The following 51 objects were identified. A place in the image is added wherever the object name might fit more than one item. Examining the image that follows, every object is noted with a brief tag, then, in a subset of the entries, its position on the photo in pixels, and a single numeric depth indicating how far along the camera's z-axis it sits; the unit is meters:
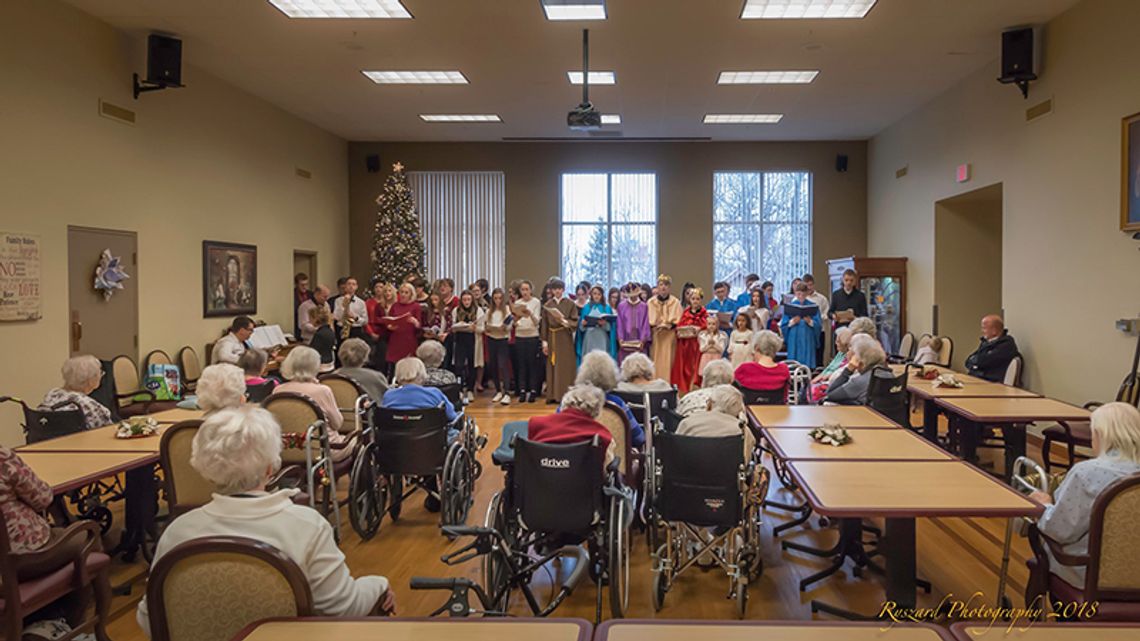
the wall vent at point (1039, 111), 7.31
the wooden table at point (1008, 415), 4.73
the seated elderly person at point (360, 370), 5.65
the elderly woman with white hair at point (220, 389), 4.12
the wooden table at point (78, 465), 3.26
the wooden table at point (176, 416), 4.69
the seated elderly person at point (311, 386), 4.71
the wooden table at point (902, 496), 2.73
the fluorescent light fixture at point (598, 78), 9.05
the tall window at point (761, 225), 13.48
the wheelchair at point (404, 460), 4.58
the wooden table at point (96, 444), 3.90
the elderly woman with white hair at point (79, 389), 4.46
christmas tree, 12.20
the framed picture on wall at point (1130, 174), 6.01
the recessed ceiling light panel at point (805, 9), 6.74
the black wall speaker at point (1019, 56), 7.32
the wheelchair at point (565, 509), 3.27
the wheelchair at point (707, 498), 3.56
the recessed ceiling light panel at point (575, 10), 6.73
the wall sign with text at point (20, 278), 6.09
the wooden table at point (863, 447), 3.58
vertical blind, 13.62
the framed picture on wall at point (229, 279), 9.04
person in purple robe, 9.95
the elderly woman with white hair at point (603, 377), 4.39
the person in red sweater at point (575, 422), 3.50
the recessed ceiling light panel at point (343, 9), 6.77
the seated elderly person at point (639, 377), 4.97
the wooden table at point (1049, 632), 1.66
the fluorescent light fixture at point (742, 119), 11.45
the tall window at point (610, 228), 13.59
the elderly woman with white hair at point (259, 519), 1.94
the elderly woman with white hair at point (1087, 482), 2.75
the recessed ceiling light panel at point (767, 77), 9.08
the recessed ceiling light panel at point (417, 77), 9.12
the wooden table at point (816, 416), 4.46
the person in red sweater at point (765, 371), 5.86
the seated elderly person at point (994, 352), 7.30
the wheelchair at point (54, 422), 4.38
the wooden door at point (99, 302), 6.95
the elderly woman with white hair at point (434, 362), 5.60
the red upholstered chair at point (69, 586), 2.62
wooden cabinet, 11.27
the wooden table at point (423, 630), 1.73
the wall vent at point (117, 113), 7.25
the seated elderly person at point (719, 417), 3.80
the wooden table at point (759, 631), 1.70
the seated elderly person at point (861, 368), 5.46
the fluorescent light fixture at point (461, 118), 11.48
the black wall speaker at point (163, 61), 7.41
